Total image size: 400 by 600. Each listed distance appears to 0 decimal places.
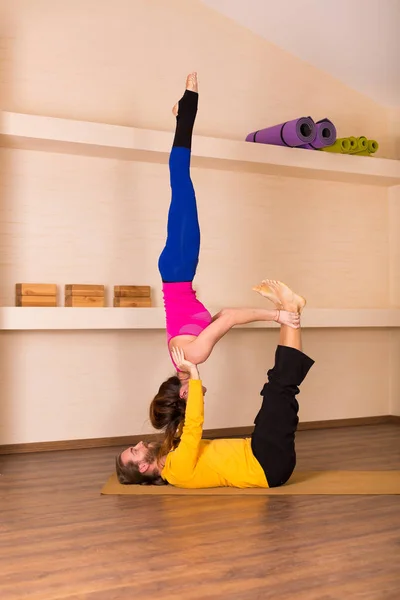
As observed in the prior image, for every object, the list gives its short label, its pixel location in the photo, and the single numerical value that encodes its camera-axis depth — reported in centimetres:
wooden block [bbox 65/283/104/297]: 465
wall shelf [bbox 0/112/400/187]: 448
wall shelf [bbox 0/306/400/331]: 439
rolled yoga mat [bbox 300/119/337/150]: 532
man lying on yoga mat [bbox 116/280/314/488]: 351
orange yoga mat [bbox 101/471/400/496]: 354
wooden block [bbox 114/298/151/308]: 483
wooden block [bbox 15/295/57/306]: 452
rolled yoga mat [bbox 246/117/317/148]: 514
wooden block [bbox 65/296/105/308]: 464
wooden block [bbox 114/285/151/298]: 484
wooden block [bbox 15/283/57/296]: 454
